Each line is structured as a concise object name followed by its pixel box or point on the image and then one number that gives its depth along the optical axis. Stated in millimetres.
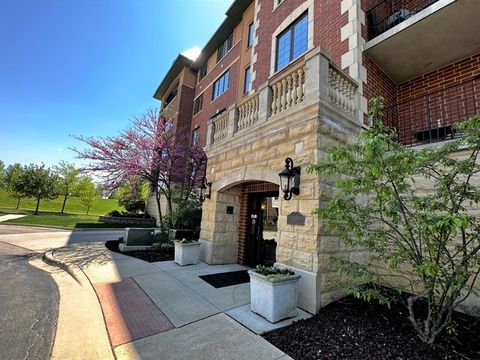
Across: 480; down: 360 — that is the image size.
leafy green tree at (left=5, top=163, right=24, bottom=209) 23703
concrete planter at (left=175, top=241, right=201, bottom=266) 6906
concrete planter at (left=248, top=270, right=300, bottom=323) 3678
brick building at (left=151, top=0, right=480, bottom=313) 4508
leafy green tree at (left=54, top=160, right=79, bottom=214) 25691
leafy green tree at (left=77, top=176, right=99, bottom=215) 26000
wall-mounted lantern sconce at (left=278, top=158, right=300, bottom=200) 4637
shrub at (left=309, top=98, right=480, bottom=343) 2666
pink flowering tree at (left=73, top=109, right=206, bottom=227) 10750
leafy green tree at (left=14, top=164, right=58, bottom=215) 23172
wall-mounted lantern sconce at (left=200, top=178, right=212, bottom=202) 7730
